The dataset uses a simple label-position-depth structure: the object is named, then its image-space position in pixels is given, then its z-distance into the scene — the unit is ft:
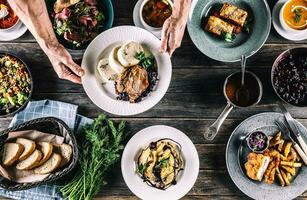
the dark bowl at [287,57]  7.25
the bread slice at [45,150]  7.04
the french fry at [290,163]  7.28
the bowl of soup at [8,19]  7.42
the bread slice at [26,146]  6.99
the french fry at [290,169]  7.31
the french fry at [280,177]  7.32
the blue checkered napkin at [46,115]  7.43
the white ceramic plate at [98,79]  7.22
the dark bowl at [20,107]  7.32
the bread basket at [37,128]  6.89
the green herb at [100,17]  7.33
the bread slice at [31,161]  6.98
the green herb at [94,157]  7.18
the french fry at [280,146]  7.36
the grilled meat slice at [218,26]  7.30
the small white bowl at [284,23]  7.29
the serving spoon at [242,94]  7.24
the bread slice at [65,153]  7.16
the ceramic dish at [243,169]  7.36
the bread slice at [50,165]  7.07
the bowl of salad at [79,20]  7.12
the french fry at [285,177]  7.33
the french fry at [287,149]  7.30
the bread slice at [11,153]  6.95
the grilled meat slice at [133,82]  7.09
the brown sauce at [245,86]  7.22
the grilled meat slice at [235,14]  7.30
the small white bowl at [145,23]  7.27
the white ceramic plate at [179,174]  7.32
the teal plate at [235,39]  7.30
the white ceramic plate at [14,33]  7.47
